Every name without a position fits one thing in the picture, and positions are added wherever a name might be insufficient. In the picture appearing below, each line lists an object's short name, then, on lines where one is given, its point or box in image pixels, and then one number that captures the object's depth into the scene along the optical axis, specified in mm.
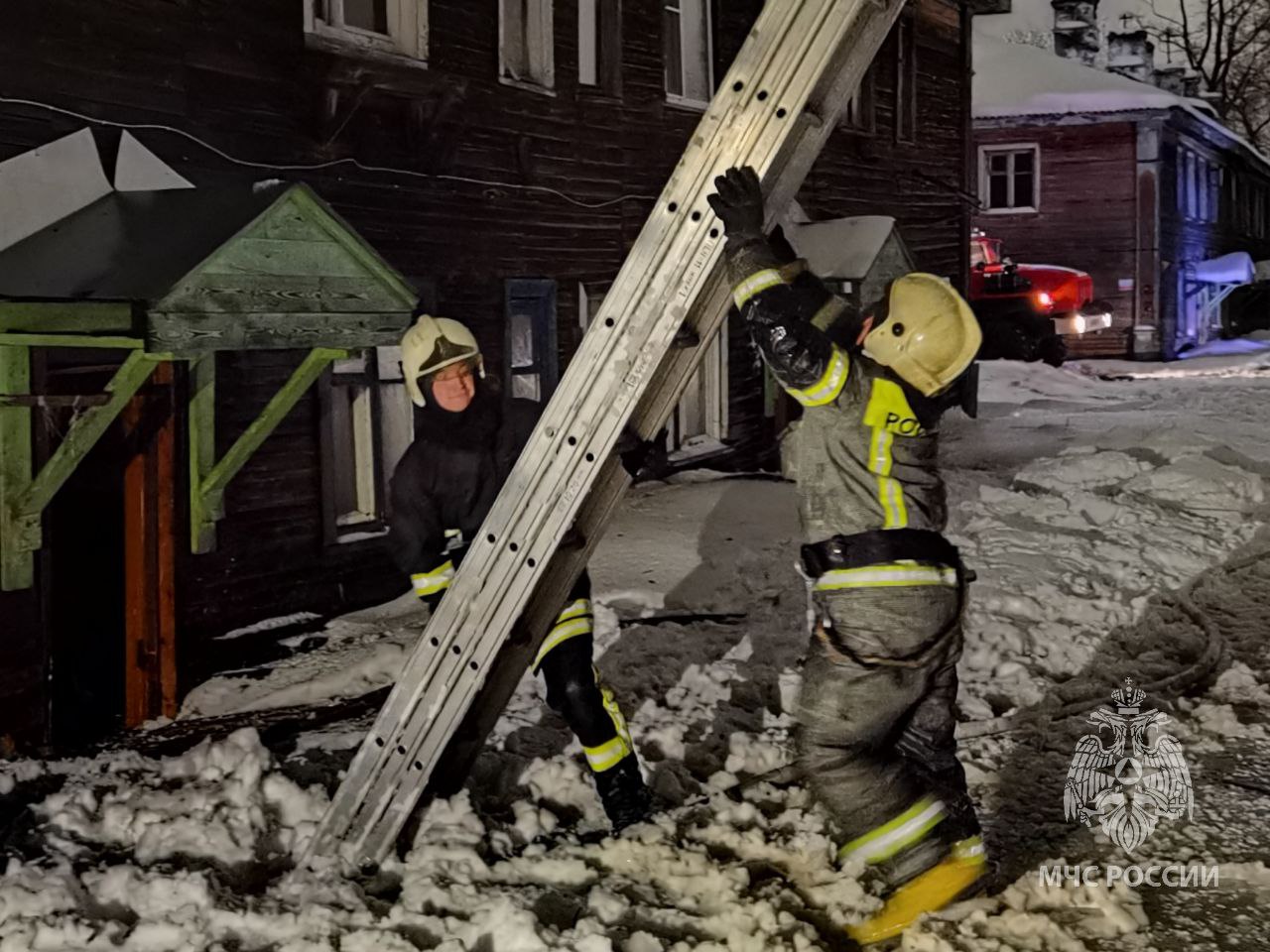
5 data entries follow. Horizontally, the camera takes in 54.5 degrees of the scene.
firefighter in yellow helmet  3557
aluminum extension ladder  3426
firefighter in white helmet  4316
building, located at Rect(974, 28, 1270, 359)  27516
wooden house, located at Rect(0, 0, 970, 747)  5625
